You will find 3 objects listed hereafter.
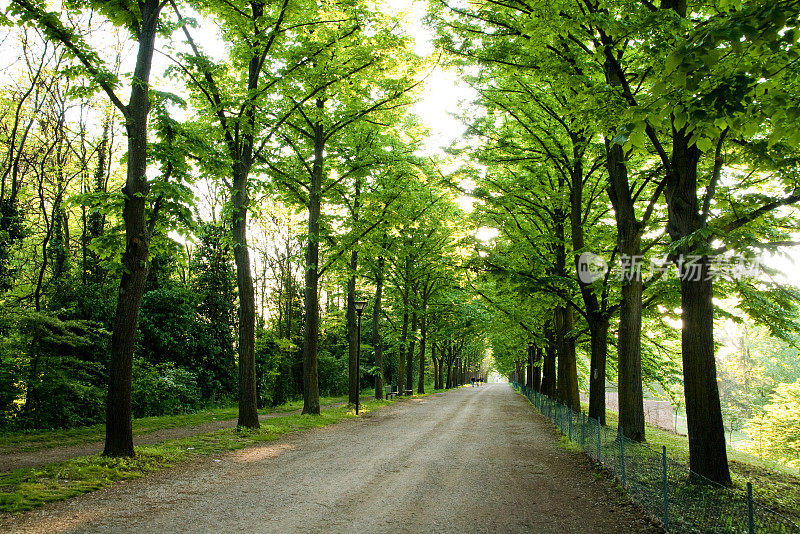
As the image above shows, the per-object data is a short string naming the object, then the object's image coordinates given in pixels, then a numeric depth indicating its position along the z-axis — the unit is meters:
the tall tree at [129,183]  8.23
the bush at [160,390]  15.16
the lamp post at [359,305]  19.09
